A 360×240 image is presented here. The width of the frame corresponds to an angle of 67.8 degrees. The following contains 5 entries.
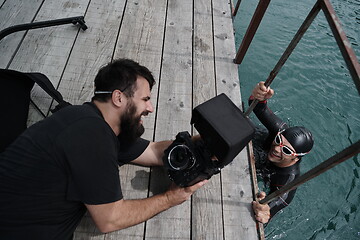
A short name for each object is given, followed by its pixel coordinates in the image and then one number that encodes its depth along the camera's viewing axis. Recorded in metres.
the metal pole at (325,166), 1.04
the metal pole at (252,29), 2.27
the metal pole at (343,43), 1.13
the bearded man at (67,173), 1.22
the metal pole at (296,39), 1.55
